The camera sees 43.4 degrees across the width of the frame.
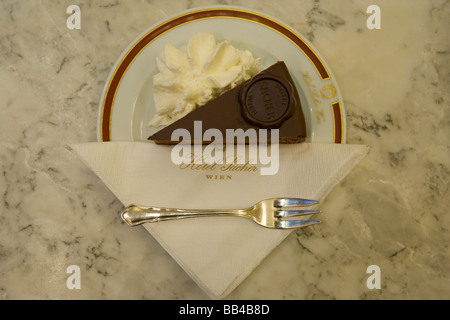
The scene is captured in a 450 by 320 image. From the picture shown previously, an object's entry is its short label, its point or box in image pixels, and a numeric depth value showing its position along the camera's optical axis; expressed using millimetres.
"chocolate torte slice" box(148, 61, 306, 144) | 424
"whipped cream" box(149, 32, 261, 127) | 436
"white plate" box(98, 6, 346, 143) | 449
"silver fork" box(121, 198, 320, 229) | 436
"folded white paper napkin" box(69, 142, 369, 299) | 434
